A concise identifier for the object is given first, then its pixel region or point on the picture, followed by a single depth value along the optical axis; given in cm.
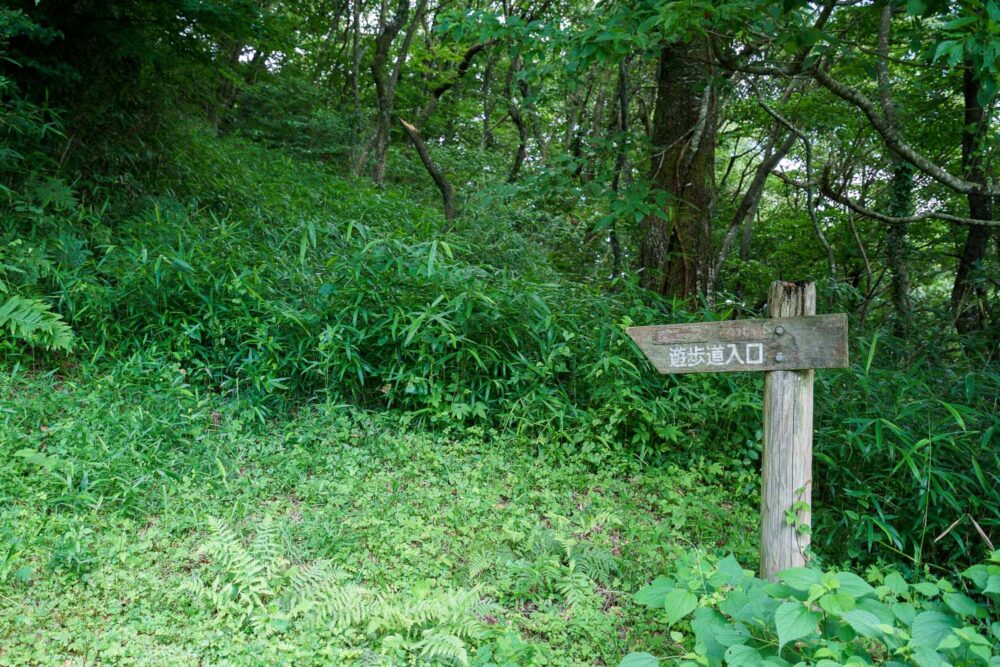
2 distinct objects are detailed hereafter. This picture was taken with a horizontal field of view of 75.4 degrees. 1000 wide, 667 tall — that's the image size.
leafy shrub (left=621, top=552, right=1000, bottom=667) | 209
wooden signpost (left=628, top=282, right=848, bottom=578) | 283
